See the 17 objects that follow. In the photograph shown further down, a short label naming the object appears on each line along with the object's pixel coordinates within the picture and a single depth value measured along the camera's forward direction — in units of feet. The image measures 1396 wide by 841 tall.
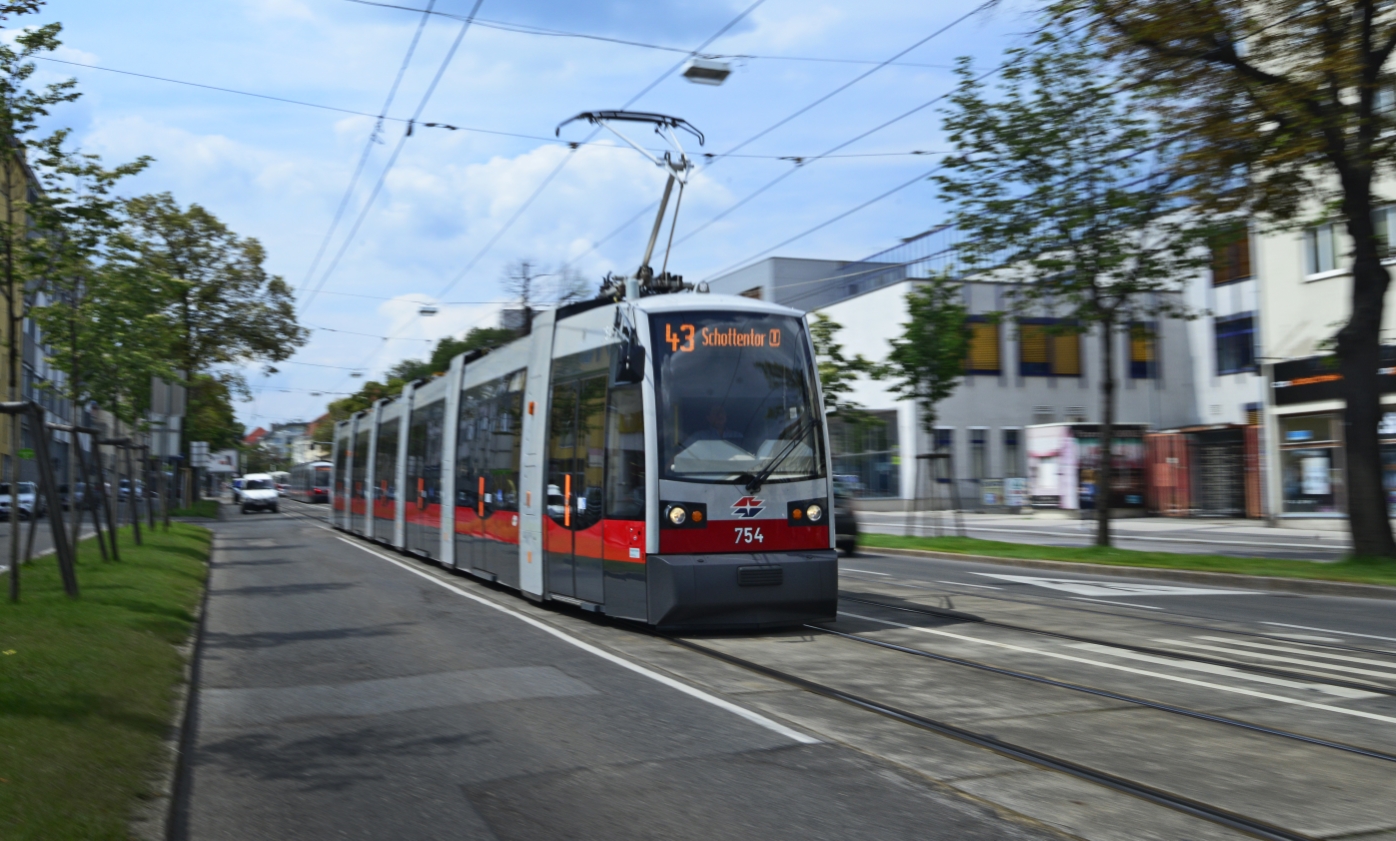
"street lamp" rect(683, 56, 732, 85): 56.44
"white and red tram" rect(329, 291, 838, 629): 34.76
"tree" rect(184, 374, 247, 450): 177.27
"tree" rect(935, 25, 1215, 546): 64.75
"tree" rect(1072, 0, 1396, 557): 51.49
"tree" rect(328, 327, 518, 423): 289.23
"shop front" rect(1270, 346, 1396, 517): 104.42
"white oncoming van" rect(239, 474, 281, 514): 197.26
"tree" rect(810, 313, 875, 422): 98.78
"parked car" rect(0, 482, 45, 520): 146.61
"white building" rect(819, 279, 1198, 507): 171.42
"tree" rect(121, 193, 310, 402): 154.10
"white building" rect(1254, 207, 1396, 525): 102.83
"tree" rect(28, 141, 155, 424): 45.62
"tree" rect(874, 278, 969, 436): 86.58
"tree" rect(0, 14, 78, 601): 42.34
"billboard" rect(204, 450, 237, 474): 242.37
